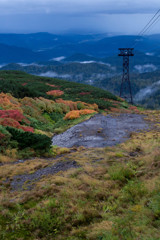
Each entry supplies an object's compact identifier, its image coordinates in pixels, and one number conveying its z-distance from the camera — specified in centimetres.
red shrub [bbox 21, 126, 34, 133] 1541
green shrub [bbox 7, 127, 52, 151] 1307
